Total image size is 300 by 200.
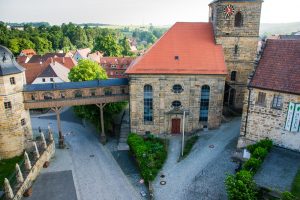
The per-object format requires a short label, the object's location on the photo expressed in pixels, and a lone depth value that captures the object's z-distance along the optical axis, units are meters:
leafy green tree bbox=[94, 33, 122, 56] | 68.96
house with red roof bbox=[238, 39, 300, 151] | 19.40
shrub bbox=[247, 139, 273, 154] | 20.04
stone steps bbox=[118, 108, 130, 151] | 26.95
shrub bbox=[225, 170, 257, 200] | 14.64
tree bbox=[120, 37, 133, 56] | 80.77
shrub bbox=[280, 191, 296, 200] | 13.39
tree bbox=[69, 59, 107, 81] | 30.90
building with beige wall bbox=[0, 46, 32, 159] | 23.16
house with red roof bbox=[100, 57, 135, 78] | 51.02
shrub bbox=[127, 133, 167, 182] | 21.00
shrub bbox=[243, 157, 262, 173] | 17.17
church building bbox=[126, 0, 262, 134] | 25.47
